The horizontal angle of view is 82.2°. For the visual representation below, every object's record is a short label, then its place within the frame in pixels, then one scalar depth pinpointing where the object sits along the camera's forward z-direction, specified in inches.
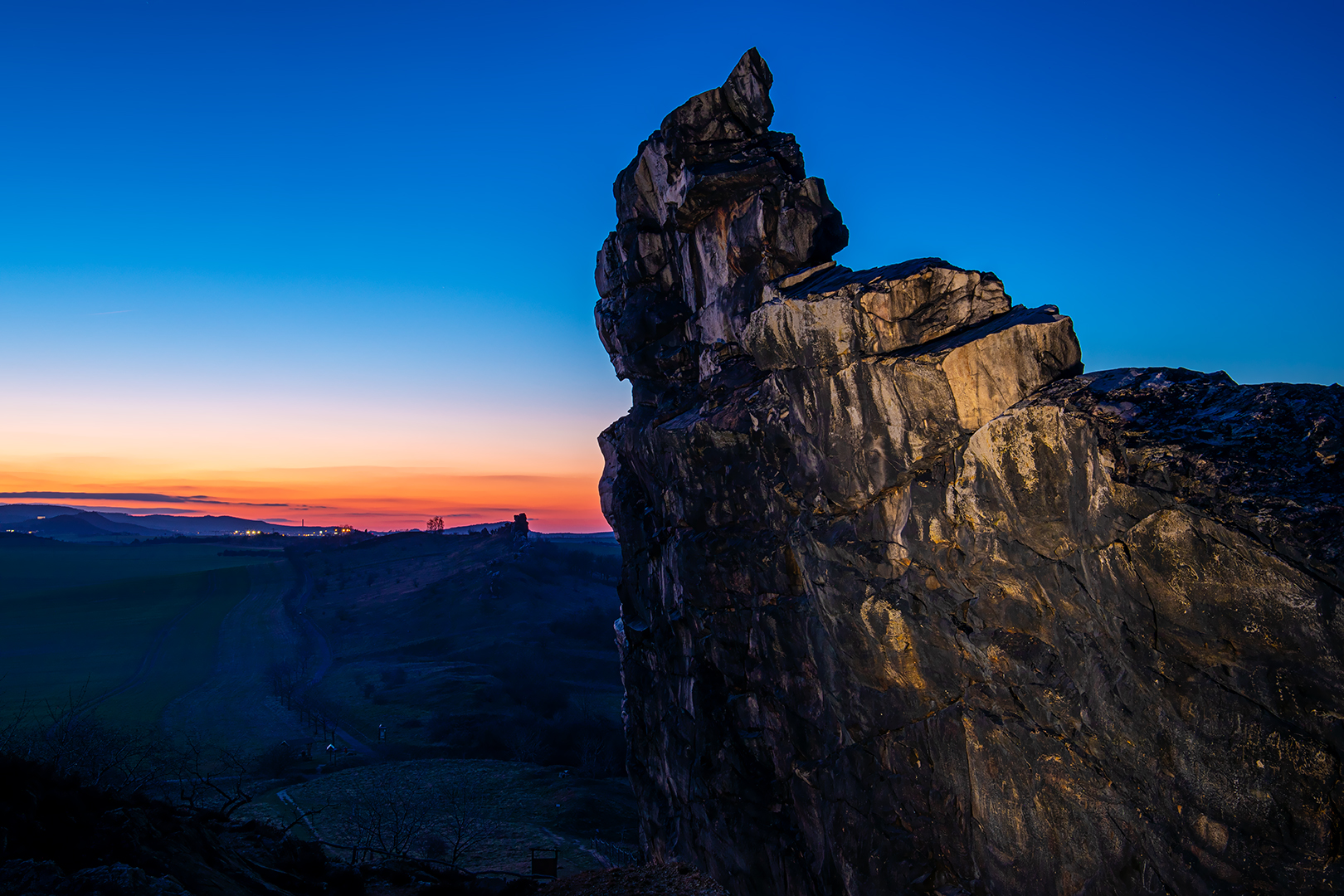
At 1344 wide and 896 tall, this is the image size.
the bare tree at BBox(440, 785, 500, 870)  1673.2
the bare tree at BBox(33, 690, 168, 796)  1395.2
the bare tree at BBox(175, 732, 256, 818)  1983.3
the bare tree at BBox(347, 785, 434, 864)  1587.1
